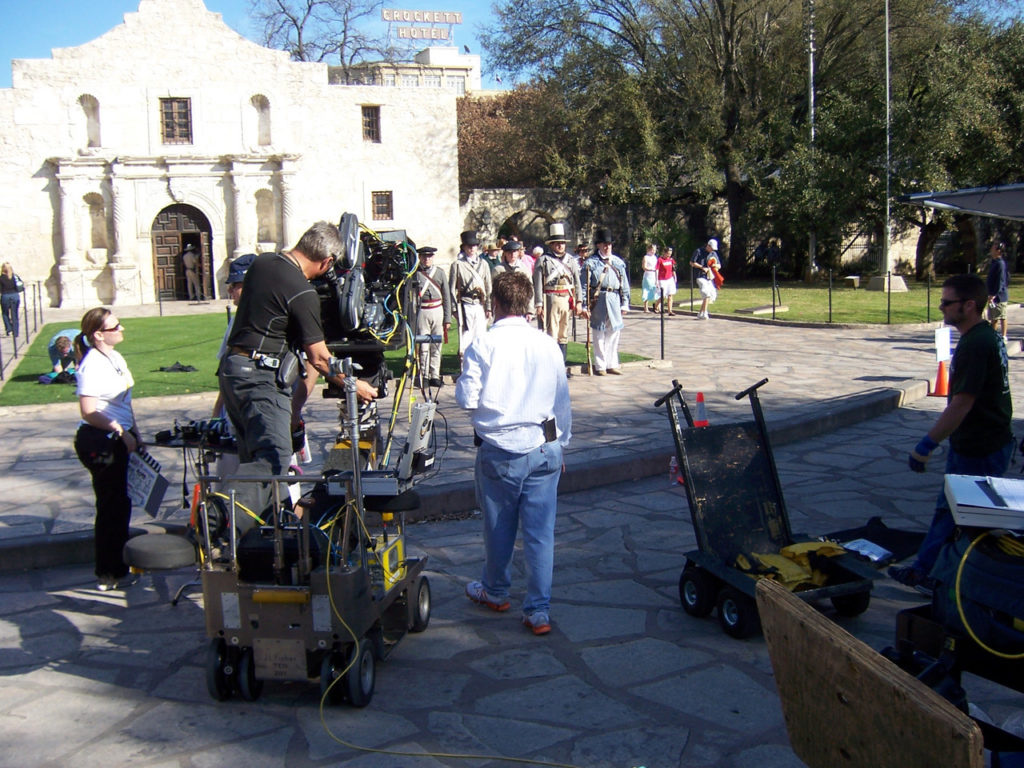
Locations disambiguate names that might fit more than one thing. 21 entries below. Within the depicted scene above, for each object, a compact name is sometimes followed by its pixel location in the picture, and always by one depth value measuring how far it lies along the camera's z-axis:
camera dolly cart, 4.10
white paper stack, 3.16
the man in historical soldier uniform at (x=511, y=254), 12.82
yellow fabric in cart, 4.99
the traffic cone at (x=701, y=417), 5.52
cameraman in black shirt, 4.85
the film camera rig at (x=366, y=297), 5.12
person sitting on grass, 13.82
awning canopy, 8.21
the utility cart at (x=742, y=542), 4.93
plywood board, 2.27
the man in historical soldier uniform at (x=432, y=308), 12.09
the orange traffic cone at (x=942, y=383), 11.33
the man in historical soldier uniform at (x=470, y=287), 12.95
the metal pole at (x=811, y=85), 32.97
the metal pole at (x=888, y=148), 29.75
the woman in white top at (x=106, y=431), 5.50
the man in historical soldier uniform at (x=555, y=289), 13.37
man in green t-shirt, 5.17
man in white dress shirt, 4.90
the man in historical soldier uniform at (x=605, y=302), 12.86
